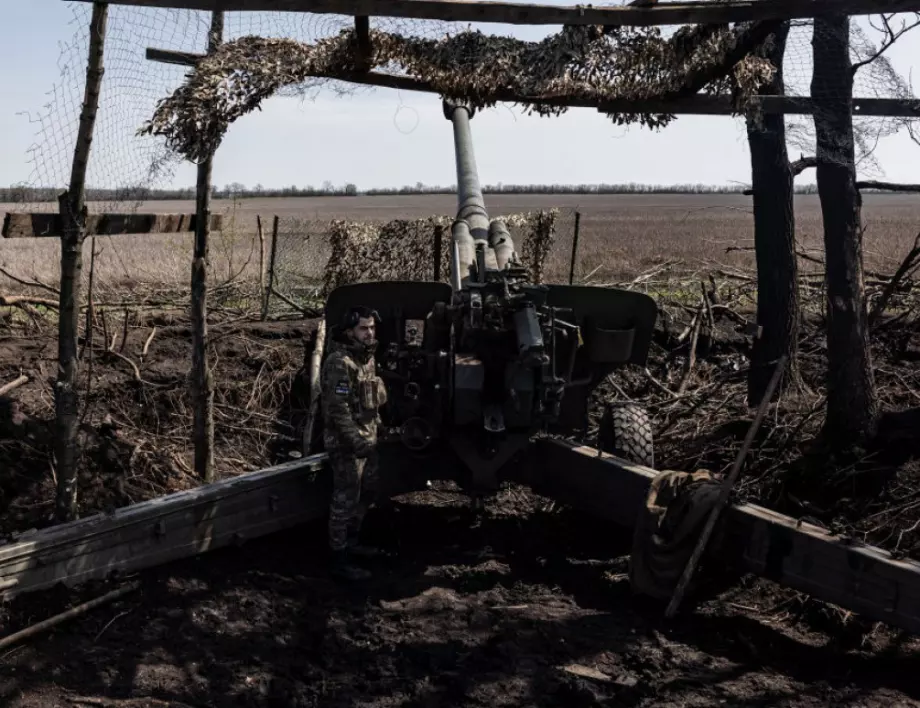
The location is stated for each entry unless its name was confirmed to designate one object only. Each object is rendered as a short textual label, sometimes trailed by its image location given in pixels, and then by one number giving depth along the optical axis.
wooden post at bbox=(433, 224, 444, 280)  13.10
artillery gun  6.84
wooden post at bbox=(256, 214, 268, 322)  12.36
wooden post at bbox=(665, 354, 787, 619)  5.74
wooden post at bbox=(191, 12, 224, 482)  7.01
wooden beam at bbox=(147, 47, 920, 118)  7.36
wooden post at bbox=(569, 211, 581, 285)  14.76
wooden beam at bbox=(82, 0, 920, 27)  5.32
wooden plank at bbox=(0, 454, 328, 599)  5.22
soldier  6.64
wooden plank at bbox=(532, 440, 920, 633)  5.00
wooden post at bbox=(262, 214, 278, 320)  12.53
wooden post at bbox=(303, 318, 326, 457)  8.97
